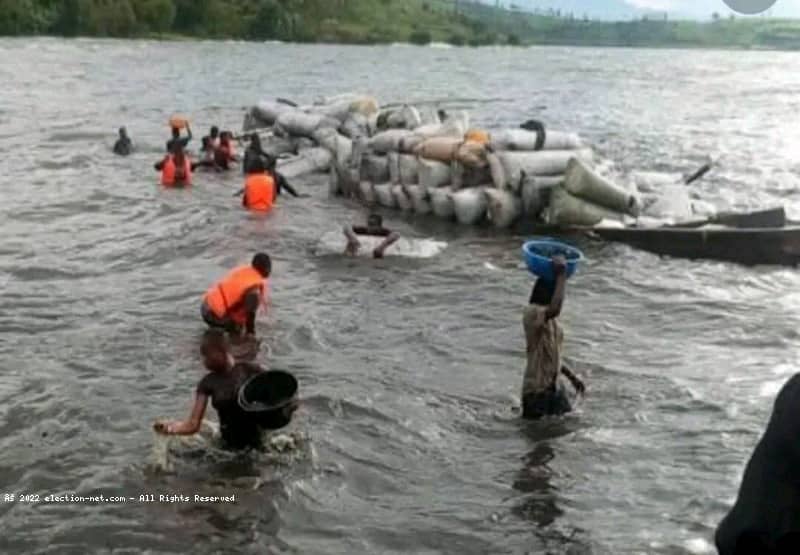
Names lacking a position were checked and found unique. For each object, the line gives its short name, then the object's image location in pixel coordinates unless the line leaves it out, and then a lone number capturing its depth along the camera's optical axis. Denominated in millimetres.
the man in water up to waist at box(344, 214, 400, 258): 16766
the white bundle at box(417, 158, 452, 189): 19797
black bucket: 8523
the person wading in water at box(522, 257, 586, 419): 9258
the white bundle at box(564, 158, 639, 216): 18094
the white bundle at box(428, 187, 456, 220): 19562
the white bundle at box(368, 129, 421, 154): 20453
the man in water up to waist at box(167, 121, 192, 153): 23125
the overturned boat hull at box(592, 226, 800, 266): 17109
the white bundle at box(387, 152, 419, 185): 20516
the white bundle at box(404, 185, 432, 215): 20188
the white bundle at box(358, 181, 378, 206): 21700
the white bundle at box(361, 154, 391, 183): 21469
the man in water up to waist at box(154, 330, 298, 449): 8539
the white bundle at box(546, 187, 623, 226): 18422
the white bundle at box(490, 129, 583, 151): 19062
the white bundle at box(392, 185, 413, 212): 20641
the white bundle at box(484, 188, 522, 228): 18906
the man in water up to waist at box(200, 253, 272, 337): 10914
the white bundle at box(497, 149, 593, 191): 18656
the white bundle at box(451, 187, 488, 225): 19172
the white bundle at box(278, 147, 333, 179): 25297
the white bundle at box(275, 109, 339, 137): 27047
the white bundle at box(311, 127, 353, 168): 23094
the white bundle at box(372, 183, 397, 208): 21078
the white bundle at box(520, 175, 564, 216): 18672
